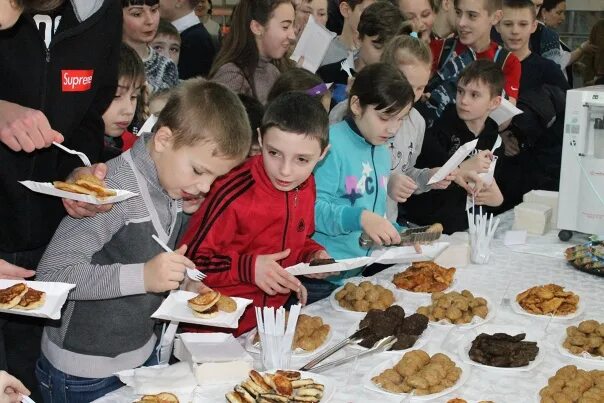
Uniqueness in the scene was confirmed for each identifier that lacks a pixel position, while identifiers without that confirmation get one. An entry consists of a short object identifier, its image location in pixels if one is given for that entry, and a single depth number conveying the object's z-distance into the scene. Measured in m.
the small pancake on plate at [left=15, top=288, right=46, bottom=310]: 2.11
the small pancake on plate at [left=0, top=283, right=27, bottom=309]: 2.10
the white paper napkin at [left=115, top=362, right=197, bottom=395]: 2.10
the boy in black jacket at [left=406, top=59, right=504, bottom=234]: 4.39
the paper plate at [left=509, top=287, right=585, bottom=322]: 2.67
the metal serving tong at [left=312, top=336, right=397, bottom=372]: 2.26
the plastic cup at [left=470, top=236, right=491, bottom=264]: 3.23
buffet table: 2.17
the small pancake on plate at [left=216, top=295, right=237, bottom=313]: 2.28
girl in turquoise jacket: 3.33
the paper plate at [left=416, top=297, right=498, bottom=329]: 2.58
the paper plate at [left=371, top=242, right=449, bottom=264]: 2.71
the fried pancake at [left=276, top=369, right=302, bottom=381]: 2.12
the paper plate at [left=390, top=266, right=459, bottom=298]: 2.87
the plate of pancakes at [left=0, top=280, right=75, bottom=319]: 2.09
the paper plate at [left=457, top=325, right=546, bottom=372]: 2.29
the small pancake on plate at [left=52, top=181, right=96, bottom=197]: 2.27
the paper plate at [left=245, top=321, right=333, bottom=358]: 2.39
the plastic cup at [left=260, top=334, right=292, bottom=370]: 2.26
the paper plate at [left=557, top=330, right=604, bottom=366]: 2.36
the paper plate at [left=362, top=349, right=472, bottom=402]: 2.12
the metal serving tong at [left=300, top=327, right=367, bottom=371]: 2.27
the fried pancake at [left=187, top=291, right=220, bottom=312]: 2.22
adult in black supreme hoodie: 2.60
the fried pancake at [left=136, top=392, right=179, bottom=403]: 1.99
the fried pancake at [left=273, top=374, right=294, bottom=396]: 2.04
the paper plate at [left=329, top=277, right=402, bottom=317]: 2.70
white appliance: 3.45
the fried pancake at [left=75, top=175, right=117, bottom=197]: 2.30
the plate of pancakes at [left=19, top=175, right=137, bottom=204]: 2.25
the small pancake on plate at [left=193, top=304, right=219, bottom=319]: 2.21
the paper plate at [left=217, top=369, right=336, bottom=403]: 2.10
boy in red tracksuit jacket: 2.73
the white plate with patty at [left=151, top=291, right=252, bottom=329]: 2.19
